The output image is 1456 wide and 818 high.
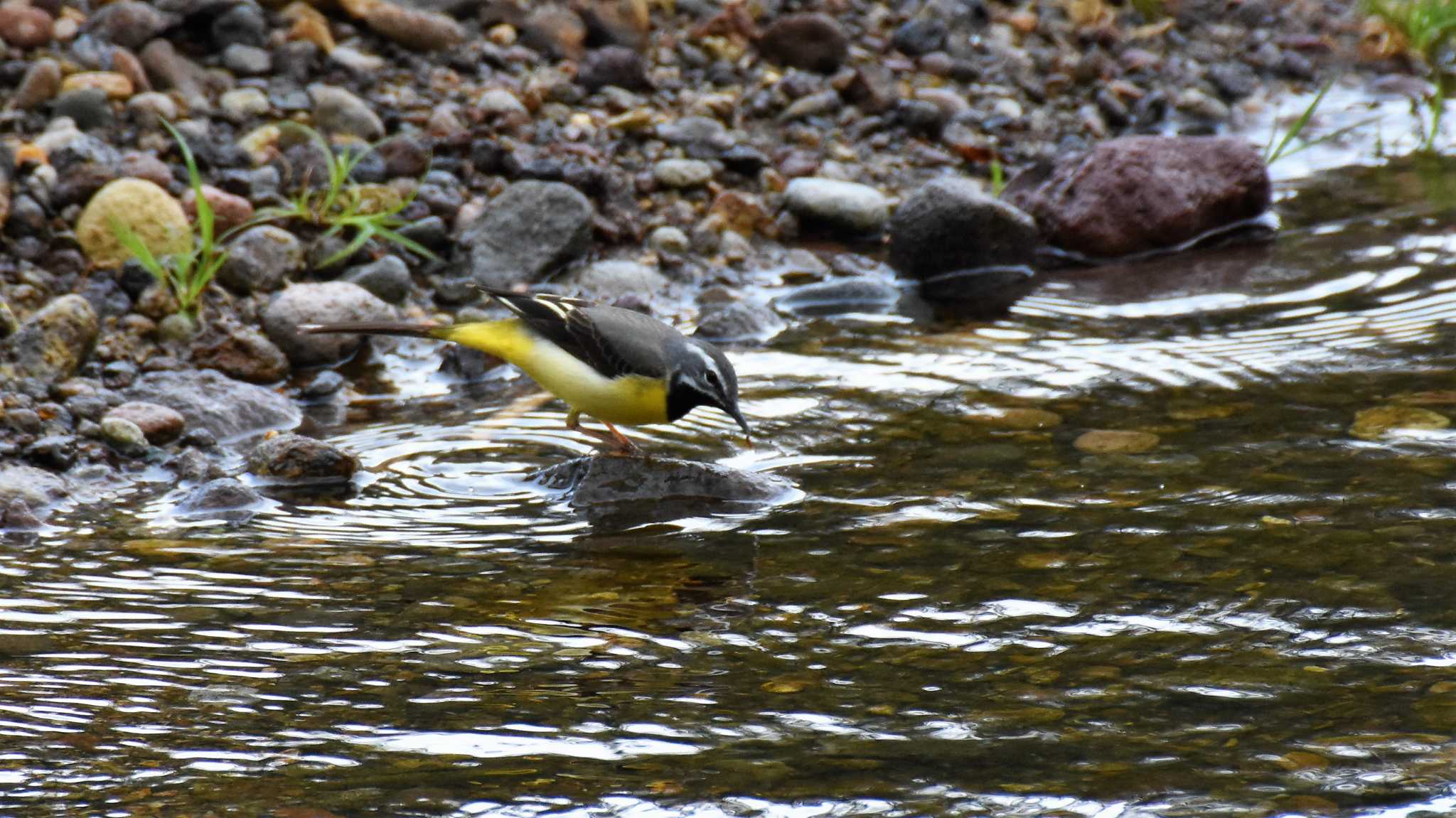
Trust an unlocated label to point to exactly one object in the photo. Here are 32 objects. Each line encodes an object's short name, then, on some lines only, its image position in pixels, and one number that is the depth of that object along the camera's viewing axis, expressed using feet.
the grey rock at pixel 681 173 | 64.90
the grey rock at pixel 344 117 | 62.59
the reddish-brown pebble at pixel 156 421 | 44.09
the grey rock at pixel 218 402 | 45.78
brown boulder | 62.95
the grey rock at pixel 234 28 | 65.16
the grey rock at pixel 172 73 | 62.13
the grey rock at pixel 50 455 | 41.86
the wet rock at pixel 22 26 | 61.36
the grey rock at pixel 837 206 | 64.59
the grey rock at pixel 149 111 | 59.67
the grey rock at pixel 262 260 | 53.57
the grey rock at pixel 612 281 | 58.18
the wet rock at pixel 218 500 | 38.88
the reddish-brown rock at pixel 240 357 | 49.52
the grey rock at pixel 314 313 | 51.03
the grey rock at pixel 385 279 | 55.01
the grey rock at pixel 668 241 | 61.77
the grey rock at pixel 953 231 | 59.82
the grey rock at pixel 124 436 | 43.32
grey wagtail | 41.29
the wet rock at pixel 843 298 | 57.88
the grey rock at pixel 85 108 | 58.90
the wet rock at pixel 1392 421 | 39.68
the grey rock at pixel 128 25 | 62.64
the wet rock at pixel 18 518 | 37.58
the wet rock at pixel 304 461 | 41.22
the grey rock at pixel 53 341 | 46.37
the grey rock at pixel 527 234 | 57.57
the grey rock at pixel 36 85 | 59.11
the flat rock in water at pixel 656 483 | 39.60
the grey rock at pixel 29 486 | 38.68
